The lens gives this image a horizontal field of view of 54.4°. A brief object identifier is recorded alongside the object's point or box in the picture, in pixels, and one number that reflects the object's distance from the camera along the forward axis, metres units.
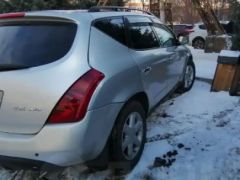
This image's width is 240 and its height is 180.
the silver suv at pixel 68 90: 1.92
